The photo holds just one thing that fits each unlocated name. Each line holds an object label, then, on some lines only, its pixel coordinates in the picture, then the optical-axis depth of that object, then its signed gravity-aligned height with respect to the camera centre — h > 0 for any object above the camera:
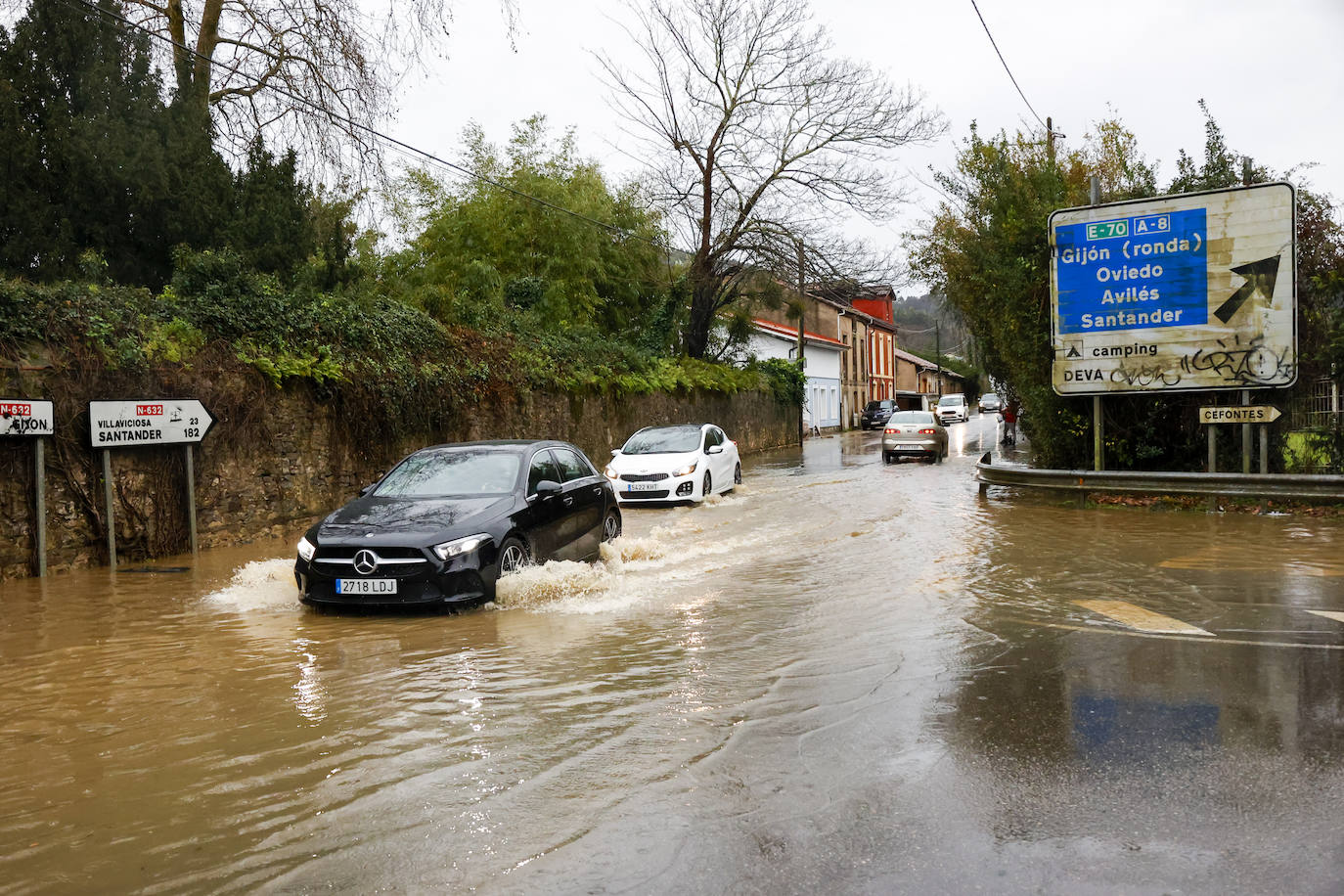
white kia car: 18.39 -0.55
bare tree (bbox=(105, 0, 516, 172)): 18.81 +7.36
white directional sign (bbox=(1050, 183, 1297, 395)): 15.10 +1.99
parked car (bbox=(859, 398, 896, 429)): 66.50 +1.03
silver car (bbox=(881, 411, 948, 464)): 29.64 -0.26
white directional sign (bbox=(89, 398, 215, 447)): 11.70 +0.30
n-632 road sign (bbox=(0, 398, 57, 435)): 10.57 +0.35
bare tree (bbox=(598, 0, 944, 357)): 32.03 +8.30
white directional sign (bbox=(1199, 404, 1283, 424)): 15.12 +0.10
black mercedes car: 8.39 -0.77
